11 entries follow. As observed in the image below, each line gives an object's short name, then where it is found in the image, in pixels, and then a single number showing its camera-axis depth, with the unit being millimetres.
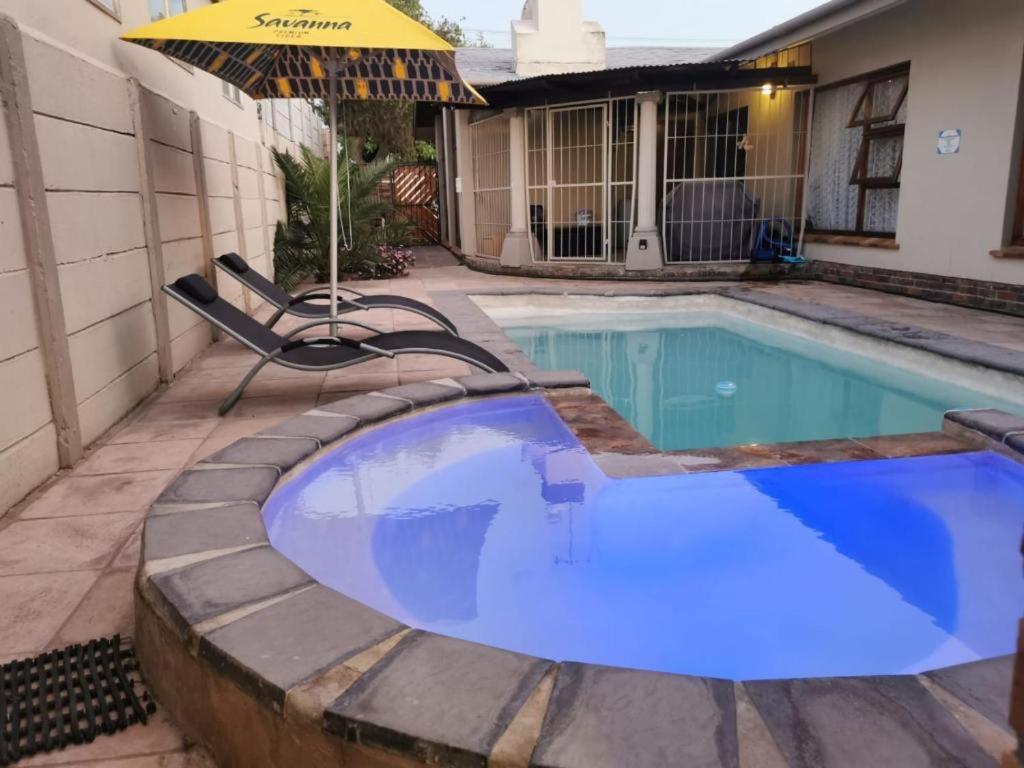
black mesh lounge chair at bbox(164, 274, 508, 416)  4153
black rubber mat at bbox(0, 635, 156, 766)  1605
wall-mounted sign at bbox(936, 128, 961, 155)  7898
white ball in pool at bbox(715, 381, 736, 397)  5630
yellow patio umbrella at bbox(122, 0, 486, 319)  4066
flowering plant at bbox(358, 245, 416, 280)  11656
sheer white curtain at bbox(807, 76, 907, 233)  9180
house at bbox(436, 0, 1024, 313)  7598
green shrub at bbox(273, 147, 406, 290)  10609
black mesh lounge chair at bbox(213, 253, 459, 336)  5906
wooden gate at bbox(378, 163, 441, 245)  21250
